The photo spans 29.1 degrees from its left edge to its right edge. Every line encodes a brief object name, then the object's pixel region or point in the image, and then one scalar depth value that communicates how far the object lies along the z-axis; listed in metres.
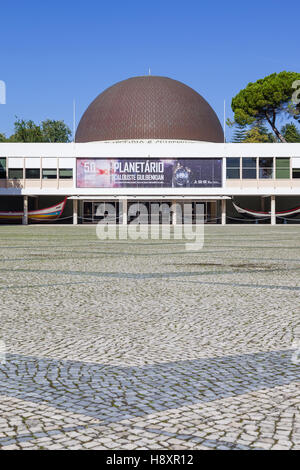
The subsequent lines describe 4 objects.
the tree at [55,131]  85.88
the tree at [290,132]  75.00
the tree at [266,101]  58.25
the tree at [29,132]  71.75
